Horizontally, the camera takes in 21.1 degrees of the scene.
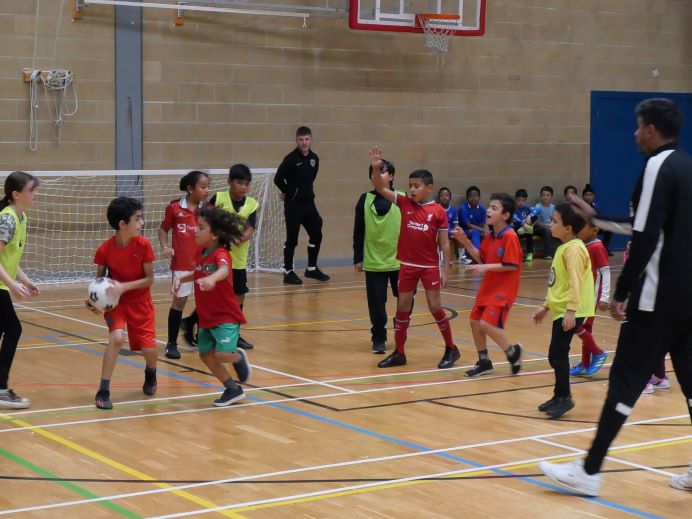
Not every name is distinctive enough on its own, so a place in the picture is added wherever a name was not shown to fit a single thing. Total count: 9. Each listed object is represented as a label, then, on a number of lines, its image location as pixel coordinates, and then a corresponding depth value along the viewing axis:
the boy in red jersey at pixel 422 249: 14.43
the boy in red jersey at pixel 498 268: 13.11
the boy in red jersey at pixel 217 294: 11.95
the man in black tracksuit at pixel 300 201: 24.87
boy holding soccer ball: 12.06
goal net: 24.01
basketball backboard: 27.23
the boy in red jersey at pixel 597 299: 12.62
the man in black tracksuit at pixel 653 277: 8.10
